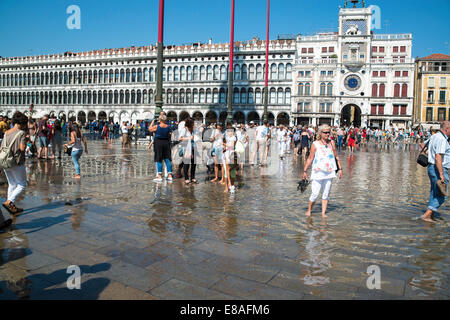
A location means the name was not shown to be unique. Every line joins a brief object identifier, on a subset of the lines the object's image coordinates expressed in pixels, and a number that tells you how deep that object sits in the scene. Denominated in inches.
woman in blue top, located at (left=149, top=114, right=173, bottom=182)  348.2
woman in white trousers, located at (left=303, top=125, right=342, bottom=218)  237.9
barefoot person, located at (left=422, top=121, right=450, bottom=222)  227.0
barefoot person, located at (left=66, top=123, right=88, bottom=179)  362.6
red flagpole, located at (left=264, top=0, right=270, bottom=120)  1031.4
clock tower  2096.5
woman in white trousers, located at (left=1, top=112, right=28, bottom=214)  223.1
